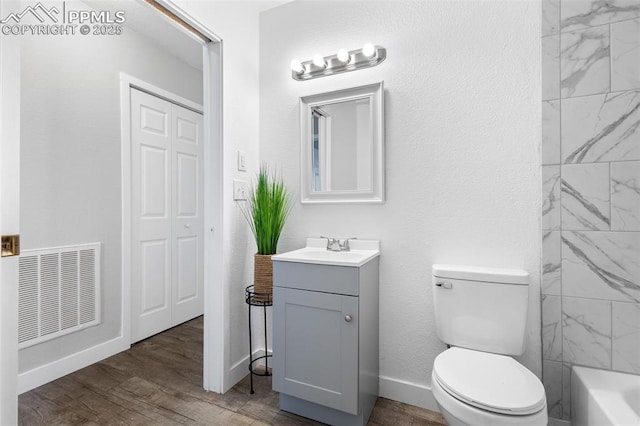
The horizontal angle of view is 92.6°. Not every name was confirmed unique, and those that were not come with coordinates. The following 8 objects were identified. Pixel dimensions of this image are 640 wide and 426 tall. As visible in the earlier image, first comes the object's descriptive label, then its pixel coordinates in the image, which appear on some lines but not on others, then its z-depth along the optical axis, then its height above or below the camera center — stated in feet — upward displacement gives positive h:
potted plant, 5.88 -0.31
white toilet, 3.34 -2.07
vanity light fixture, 5.68 +2.88
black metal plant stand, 5.87 -1.77
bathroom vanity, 4.64 -2.01
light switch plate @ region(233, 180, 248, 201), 6.17 +0.43
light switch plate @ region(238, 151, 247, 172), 6.30 +1.03
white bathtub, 3.58 -2.38
